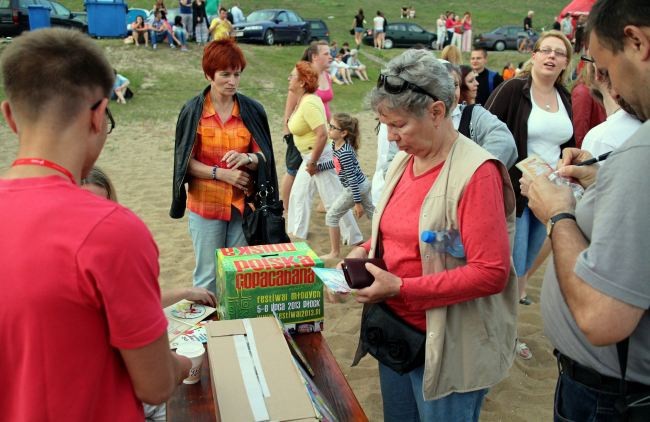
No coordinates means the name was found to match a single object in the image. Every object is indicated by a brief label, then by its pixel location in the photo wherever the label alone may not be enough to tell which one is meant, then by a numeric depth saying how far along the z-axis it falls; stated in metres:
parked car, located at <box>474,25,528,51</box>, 26.89
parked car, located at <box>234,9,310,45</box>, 21.75
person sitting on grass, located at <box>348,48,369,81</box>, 19.03
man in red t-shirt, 1.22
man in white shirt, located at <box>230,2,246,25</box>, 22.61
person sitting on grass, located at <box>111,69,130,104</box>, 13.30
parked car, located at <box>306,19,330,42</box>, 24.12
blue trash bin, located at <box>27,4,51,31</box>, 17.34
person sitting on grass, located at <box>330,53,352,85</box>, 18.06
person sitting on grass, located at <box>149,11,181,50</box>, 18.36
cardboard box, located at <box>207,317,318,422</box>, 1.72
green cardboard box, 2.32
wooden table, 1.99
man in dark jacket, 5.66
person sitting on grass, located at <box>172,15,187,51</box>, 18.96
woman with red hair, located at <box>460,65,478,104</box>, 4.39
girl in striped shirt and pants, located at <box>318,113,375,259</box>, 5.43
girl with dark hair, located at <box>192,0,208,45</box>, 19.59
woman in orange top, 3.51
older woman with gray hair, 1.97
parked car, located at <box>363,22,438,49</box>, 27.00
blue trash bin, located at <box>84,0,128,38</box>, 18.72
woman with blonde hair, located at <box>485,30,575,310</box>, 3.97
